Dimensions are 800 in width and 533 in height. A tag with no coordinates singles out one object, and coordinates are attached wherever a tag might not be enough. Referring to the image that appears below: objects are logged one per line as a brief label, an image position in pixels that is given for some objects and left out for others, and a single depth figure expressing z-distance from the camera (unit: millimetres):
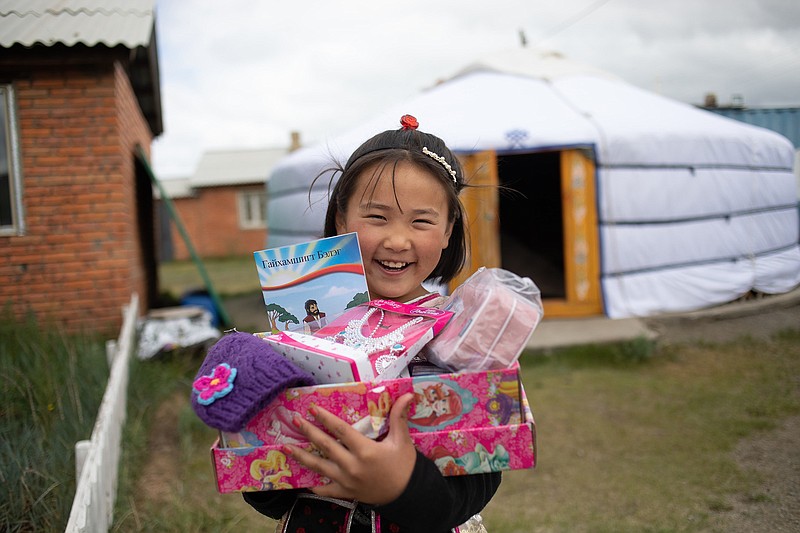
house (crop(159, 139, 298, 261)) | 21562
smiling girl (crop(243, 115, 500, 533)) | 950
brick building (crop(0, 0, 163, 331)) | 5043
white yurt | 6660
